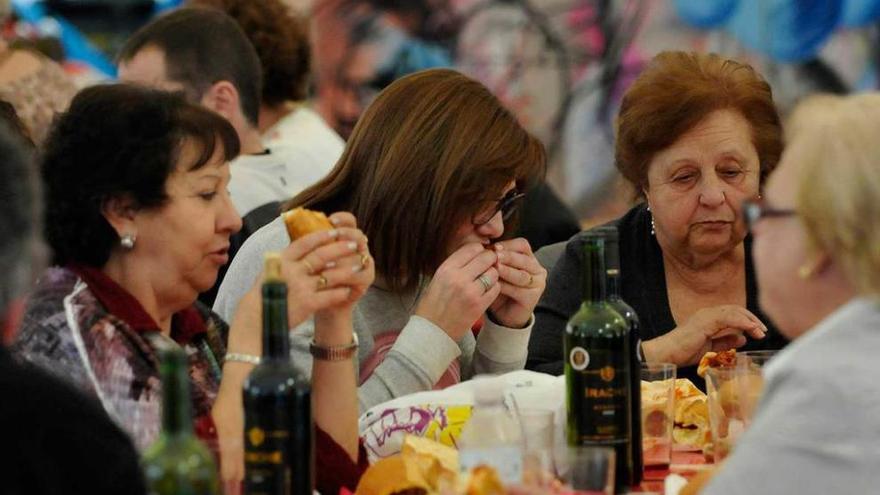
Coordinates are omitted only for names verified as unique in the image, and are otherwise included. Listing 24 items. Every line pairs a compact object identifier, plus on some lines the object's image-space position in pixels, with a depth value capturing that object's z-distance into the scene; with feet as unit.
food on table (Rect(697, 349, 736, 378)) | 17.11
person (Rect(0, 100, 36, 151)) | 19.11
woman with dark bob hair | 14.25
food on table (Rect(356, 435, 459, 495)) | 13.43
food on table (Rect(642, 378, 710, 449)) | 16.88
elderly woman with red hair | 21.44
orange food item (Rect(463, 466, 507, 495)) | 11.80
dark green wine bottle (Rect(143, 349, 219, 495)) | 10.60
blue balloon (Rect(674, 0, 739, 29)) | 40.57
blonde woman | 10.88
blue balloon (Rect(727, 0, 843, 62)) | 40.50
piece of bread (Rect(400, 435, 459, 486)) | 13.41
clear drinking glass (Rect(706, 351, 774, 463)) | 15.21
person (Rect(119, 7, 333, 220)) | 29.48
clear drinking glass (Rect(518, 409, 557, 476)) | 13.28
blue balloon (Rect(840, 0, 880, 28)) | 40.52
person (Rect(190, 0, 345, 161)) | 32.68
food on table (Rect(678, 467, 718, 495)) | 13.32
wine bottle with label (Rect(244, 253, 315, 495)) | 11.82
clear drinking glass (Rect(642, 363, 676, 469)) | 15.70
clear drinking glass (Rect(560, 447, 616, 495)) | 12.01
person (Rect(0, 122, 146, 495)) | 9.69
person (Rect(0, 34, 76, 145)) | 27.22
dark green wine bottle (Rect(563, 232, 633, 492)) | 14.16
